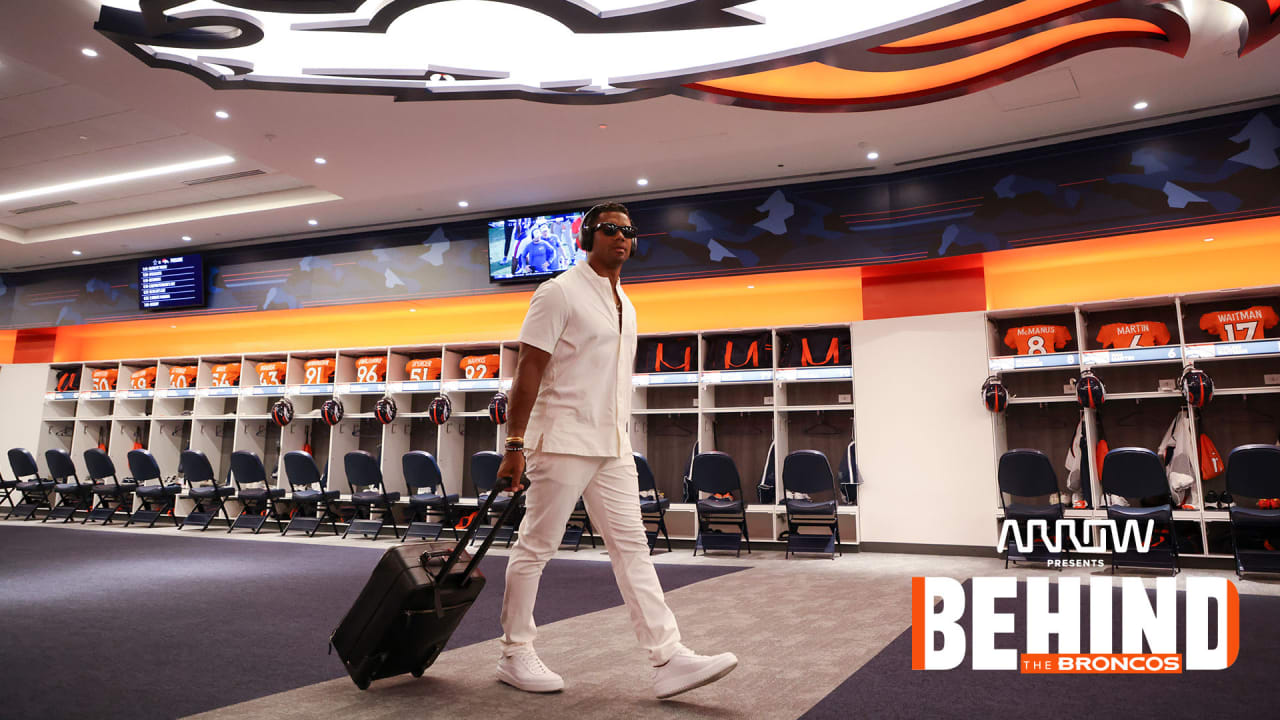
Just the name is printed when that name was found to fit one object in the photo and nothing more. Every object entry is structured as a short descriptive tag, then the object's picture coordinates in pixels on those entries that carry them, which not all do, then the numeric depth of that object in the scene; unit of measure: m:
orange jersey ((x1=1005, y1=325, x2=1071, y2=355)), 6.32
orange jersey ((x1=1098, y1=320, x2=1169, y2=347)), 5.98
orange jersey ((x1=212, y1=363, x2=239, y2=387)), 9.63
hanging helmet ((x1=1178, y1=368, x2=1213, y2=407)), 5.41
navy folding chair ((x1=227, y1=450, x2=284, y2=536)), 7.98
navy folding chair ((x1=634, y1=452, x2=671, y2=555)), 6.42
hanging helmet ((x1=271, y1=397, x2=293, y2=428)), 8.80
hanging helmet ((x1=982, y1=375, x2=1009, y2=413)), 6.11
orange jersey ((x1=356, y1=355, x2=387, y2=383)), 8.84
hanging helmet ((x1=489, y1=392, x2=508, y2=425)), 7.66
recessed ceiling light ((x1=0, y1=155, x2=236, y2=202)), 7.74
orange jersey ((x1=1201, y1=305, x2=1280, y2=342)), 5.64
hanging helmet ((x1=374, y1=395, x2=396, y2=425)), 8.27
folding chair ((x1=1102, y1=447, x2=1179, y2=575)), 4.96
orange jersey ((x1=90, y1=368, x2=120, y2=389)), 10.36
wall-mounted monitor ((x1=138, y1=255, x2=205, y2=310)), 9.68
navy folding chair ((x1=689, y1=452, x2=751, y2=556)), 6.28
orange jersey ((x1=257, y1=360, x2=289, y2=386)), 9.48
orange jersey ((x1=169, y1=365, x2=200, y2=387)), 9.95
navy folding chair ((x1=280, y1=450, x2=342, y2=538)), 7.76
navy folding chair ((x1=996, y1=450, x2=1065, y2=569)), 5.36
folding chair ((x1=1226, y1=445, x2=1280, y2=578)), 4.62
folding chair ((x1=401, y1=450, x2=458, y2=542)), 7.19
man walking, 2.06
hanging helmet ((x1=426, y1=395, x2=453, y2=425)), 8.02
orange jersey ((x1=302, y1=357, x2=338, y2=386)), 9.16
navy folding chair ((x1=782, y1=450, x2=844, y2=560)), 6.08
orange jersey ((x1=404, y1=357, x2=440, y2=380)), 8.69
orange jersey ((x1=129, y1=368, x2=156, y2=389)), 10.12
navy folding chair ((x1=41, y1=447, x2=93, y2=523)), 9.23
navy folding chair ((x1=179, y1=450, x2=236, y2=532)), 8.24
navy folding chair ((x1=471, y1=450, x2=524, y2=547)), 6.81
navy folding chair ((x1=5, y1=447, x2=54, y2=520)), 9.49
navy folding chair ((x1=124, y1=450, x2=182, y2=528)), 8.57
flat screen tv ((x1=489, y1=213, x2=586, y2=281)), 7.79
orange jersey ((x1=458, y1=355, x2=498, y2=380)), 8.38
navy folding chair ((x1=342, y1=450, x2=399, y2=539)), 7.45
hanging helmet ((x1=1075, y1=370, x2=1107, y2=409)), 5.80
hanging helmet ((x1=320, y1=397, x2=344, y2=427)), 8.51
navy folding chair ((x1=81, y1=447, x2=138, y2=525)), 8.98
